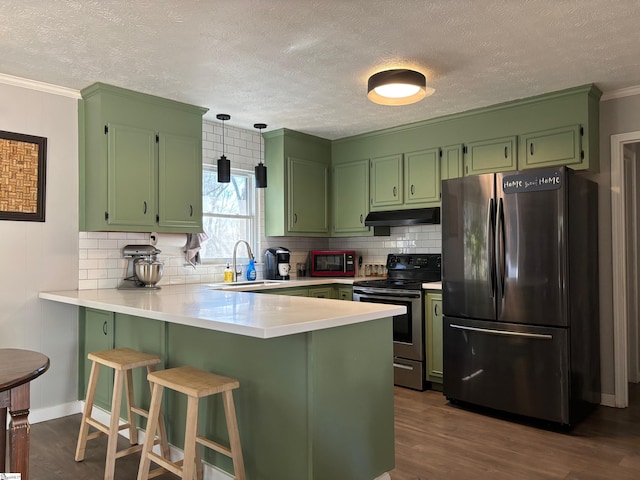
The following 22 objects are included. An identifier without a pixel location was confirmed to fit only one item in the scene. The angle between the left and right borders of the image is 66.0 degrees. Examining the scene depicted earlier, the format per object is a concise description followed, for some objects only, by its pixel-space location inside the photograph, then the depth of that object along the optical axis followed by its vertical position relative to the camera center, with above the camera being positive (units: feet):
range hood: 14.75 +0.91
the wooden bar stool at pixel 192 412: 6.84 -2.38
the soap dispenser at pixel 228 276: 15.01 -0.87
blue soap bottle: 15.57 -0.75
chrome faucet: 14.95 -0.27
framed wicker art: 10.89 +1.64
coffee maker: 15.85 -0.54
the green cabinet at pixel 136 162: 11.69 +2.16
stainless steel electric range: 13.62 -1.90
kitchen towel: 14.12 -0.01
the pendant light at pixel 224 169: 14.11 +2.25
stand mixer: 12.23 -0.49
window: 15.16 +1.12
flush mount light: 10.41 +3.44
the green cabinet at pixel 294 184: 16.12 +2.11
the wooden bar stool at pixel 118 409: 8.23 -2.86
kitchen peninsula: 6.68 -1.93
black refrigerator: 10.53 -1.07
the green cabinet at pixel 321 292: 15.17 -1.42
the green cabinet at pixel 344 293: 15.58 -1.48
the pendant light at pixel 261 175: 15.51 +2.28
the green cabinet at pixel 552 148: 12.00 +2.46
